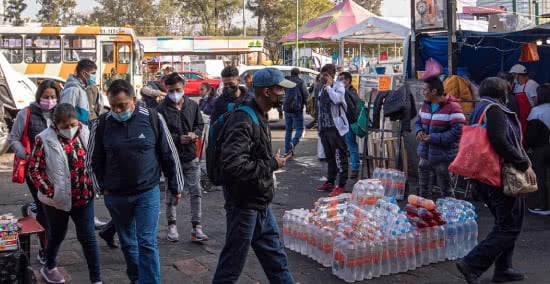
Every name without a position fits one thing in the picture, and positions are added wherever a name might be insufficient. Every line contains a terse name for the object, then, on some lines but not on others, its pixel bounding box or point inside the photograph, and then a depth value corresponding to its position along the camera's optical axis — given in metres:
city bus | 25.73
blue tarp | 11.62
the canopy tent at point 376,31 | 14.34
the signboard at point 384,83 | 11.56
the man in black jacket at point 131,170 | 4.96
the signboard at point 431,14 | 10.37
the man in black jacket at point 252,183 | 4.33
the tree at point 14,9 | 61.22
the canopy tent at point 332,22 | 27.81
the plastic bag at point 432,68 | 11.33
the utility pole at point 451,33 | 10.20
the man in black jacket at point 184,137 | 7.10
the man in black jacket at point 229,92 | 7.61
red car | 39.34
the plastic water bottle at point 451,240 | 6.61
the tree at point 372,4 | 78.31
